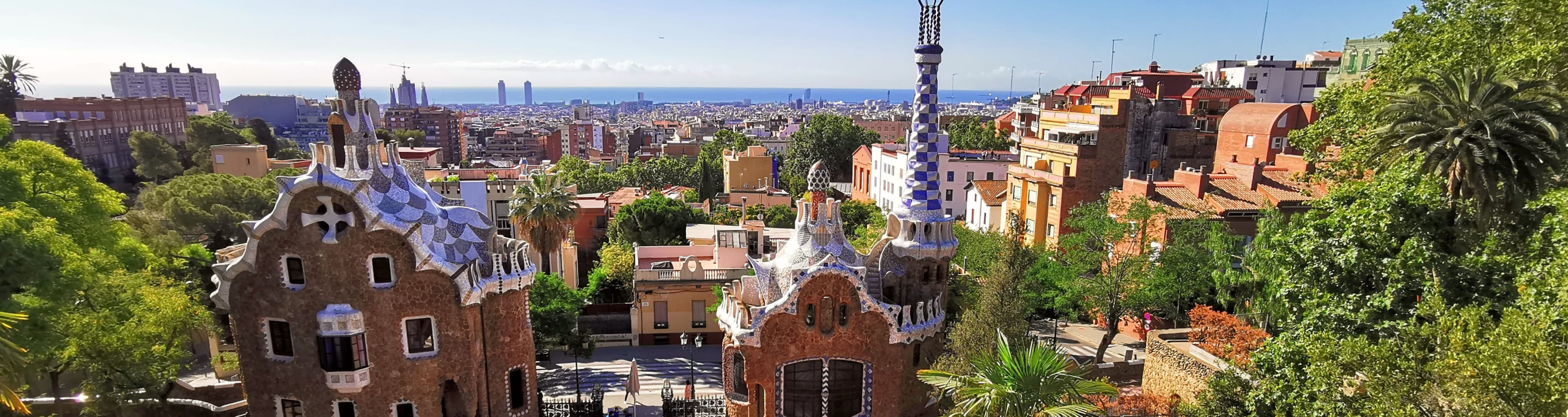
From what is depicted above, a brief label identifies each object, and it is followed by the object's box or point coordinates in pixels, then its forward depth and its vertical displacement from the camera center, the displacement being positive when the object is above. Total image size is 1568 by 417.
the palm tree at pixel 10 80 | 61.81 +0.25
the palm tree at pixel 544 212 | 33.19 -5.47
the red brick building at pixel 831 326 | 21.09 -6.70
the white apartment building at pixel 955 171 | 61.38 -6.49
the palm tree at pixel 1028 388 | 15.24 -5.98
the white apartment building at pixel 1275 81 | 83.25 +1.79
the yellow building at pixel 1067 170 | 43.19 -4.59
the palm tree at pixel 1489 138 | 15.67 -0.83
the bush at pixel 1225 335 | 20.50 -6.80
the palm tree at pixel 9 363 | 13.10 -5.21
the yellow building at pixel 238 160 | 55.03 -5.45
